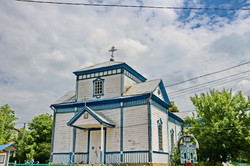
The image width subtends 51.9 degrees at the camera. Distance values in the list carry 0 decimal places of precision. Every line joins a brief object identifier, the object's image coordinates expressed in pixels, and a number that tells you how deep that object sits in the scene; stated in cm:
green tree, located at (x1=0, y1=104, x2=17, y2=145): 2982
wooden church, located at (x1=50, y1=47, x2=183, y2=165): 1723
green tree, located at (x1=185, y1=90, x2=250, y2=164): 1644
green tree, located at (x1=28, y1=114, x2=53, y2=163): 2602
